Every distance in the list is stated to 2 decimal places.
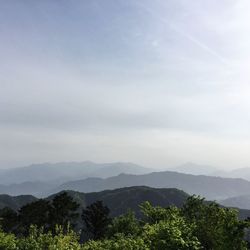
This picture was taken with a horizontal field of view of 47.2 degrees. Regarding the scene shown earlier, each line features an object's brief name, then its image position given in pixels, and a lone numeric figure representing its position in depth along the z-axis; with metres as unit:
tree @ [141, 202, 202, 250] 25.67
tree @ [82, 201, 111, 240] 92.12
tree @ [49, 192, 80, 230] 92.57
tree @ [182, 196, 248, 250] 35.35
